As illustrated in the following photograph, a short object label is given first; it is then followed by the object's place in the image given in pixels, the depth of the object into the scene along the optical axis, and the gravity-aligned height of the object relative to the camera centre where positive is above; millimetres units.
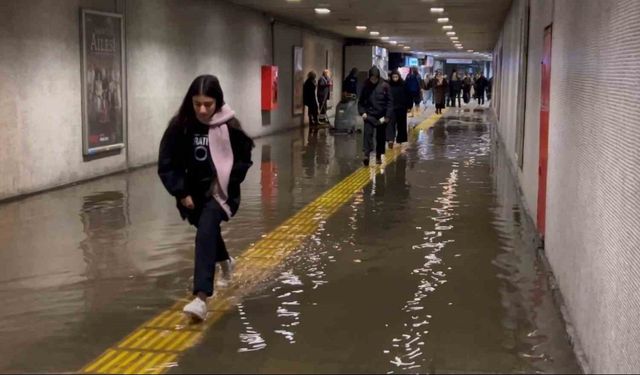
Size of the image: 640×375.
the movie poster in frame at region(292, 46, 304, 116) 24375 +537
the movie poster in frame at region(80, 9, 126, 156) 11766 +238
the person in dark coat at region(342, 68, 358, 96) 22250 +361
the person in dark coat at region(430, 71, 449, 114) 34812 +269
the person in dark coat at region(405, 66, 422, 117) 24091 +496
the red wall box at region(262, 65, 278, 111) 21156 +306
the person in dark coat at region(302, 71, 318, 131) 23938 -2
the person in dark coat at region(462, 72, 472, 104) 46247 +528
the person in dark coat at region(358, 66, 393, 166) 13781 -132
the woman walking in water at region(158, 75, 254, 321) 5250 -415
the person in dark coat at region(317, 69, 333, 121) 24312 +207
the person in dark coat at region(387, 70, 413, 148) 15852 -243
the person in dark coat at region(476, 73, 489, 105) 44003 +593
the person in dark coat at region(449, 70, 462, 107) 42000 +529
